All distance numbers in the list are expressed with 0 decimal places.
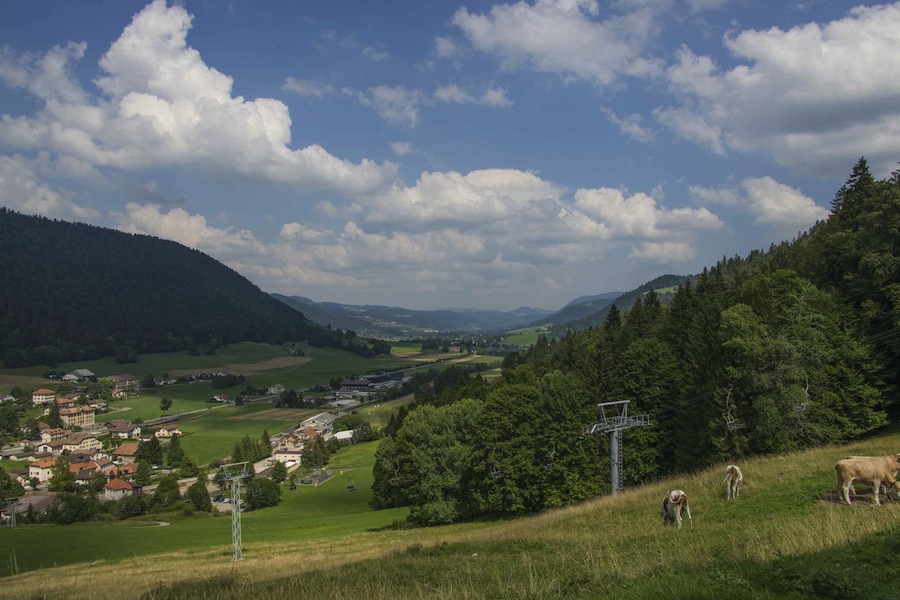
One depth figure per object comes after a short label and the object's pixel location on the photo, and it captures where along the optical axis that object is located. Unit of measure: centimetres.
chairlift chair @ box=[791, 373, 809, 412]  2841
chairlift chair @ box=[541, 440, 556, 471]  3953
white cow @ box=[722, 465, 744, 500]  1897
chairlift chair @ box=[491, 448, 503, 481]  4138
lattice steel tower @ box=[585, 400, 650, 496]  3350
